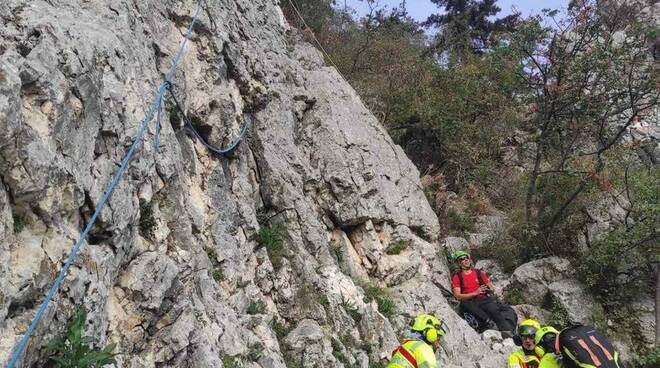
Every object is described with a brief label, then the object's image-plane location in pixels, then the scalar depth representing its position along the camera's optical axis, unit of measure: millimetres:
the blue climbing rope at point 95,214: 3146
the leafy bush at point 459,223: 15062
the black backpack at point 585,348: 5590
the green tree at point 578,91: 13578
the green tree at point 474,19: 26464
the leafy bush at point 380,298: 9305
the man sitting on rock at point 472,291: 10797
